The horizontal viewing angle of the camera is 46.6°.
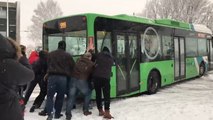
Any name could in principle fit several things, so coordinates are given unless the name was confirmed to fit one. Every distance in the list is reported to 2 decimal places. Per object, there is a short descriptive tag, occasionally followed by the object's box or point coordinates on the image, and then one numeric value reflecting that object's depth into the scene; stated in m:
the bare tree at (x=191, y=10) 30.79
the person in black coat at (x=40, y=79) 6.55
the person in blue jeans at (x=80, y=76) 5.99
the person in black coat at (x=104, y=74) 5.88
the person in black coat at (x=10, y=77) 2.39
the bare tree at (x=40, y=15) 40.27
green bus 6.86
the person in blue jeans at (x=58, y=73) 5.69
